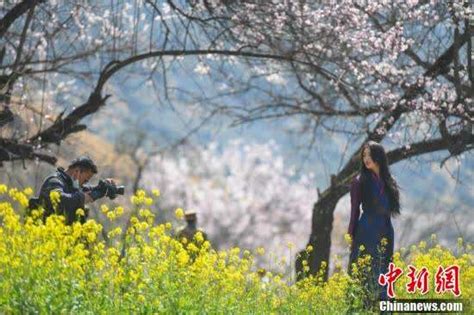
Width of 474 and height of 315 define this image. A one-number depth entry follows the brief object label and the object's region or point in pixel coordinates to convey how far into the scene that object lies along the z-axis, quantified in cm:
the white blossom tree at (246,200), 8656
